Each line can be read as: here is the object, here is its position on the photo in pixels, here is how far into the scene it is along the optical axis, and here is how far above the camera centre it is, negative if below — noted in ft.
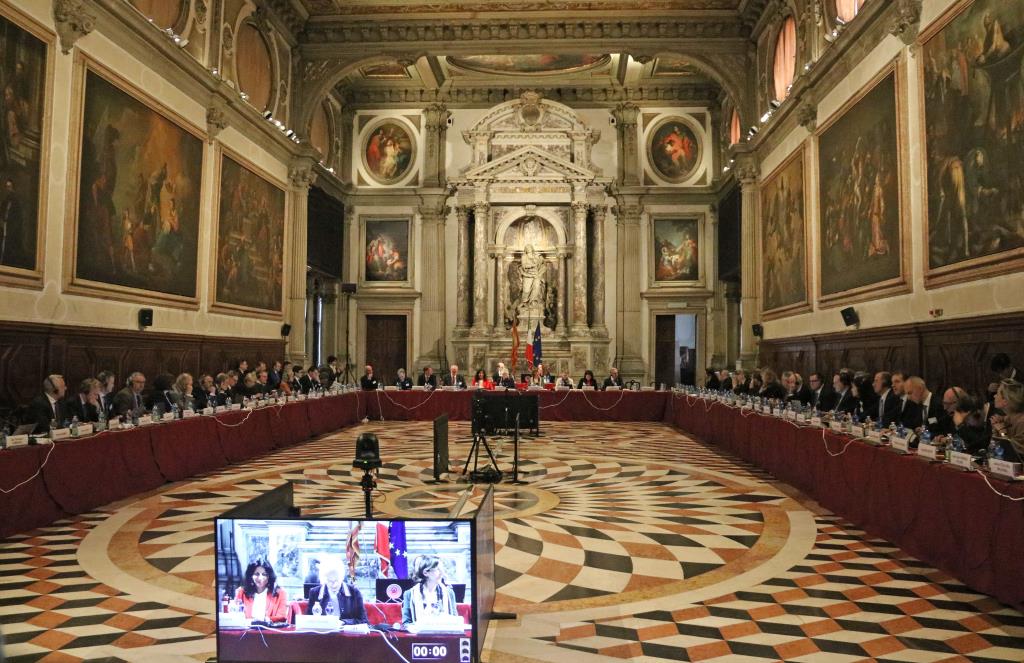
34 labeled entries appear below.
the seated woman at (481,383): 53.67 -1.63
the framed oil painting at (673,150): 71.41 +22.43
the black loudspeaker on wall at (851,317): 34.76 +2.48
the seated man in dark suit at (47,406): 22.73 -1.59
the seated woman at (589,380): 55.50 -1.34
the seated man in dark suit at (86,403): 24.91 -1.59
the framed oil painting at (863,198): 30.86 +8.39
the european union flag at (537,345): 61.21 +1.64
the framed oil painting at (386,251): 72.13 +11.76
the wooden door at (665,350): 71.82 +1.49
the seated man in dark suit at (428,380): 53.51 -1.38
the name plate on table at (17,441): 19.01 -2.30
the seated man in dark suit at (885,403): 24.85 -1.40
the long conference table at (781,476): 14.34 -3.51
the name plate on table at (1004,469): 14.02 -2.14
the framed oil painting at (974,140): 22.18 +8.06
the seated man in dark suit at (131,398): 27.09 -1.51
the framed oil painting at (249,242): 44.16 +8.42
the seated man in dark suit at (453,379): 55.75 -1.38
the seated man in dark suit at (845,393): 29.12 -1.21
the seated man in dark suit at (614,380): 55.36 -1.33
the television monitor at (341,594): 7.30 -2.50
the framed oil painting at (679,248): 71.15 +12.11
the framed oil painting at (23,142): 25.90 +8.57
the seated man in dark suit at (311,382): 47.03 -1.48
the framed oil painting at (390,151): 72.49 +22.44
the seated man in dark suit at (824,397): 30.55 -1.43
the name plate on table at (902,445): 18.63 -2.19
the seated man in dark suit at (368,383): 52.65 -1.62
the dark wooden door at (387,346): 72.28 +1.72
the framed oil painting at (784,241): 43.06 +8.45
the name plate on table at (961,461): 15.52 -2.19
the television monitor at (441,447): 26.96 -3.40
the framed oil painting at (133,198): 30.99 +8.24
